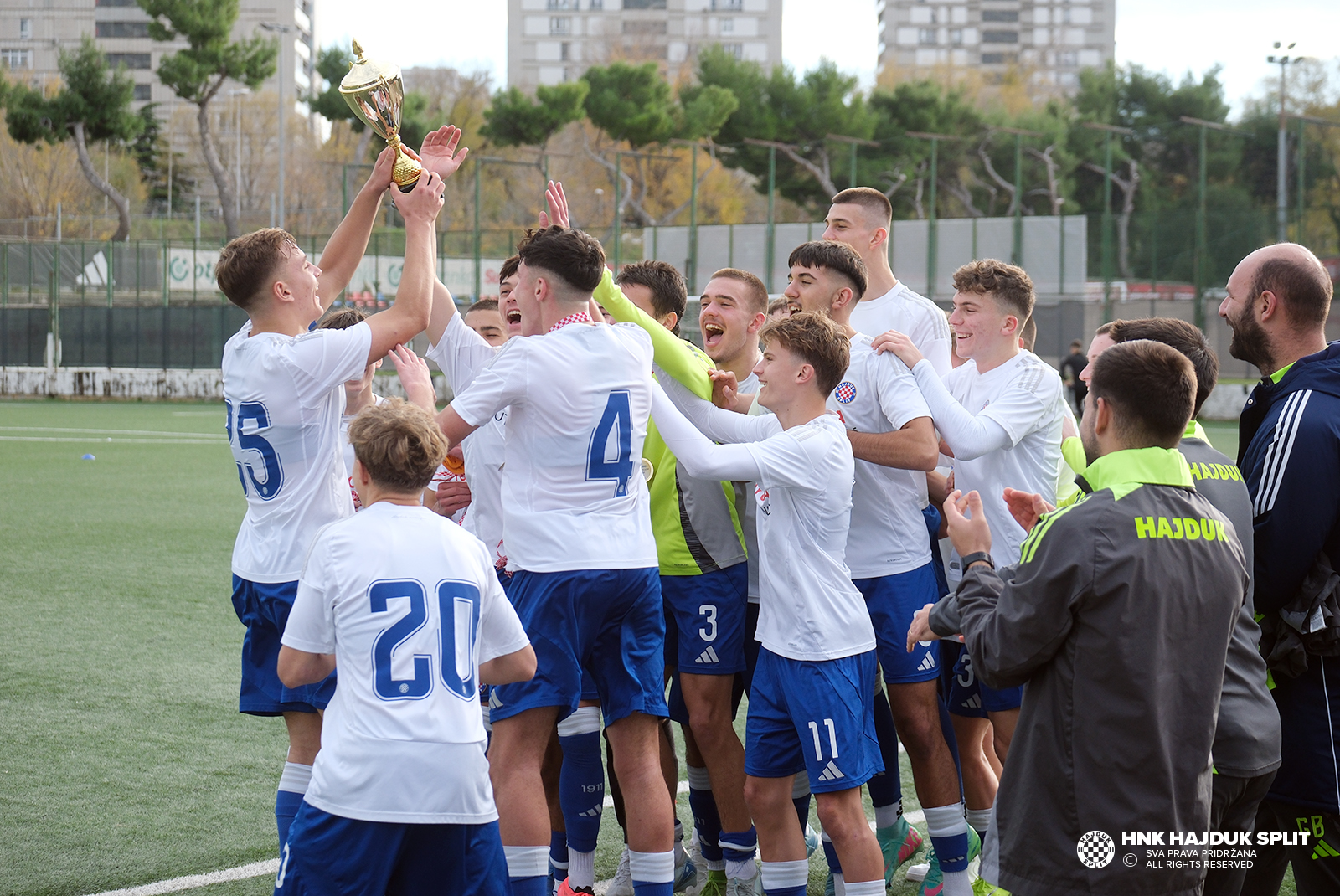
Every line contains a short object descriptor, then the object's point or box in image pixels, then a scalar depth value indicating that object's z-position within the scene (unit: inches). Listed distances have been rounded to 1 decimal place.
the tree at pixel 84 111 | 1956.2
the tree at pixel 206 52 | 1952.5
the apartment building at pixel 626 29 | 4667.8
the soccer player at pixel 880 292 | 216.2
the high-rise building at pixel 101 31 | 3873.0
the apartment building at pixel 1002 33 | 5462.6
